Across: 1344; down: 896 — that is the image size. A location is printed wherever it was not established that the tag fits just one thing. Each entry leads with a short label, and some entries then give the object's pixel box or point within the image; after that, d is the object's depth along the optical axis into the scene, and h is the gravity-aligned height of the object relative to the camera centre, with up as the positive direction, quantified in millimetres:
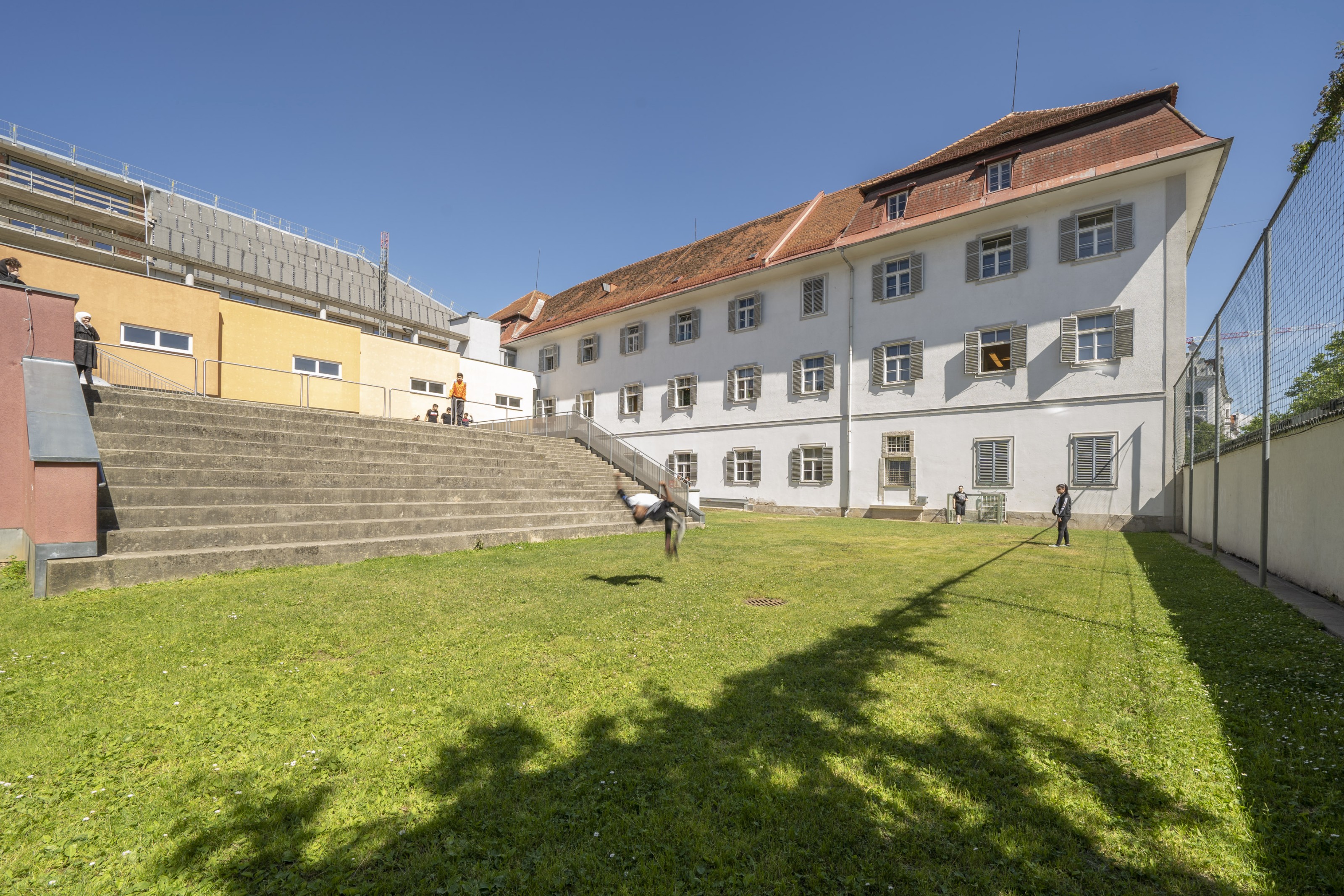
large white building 17922 +4161
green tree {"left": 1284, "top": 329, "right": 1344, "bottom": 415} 6277 +746
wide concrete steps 8266 -1042
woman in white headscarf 11094 +1675
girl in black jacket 13578 -1514
